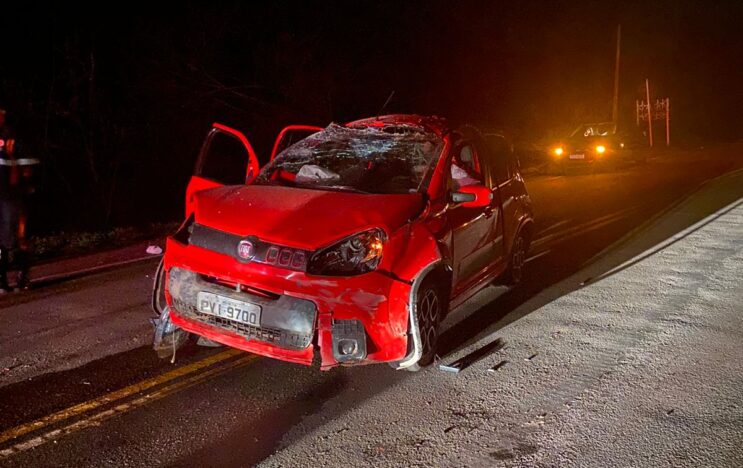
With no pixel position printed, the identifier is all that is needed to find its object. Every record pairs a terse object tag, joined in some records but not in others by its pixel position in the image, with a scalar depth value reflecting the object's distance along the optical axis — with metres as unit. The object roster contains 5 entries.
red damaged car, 4.10
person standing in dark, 6.75
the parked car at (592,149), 21.10
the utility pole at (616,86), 35.97
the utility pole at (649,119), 37.46
